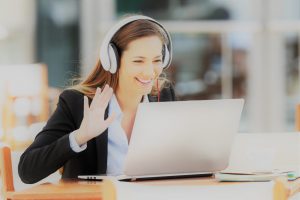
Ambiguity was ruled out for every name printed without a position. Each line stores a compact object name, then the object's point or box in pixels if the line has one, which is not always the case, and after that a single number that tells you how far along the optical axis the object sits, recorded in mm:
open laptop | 3574
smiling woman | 3928
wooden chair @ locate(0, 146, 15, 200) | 3774
